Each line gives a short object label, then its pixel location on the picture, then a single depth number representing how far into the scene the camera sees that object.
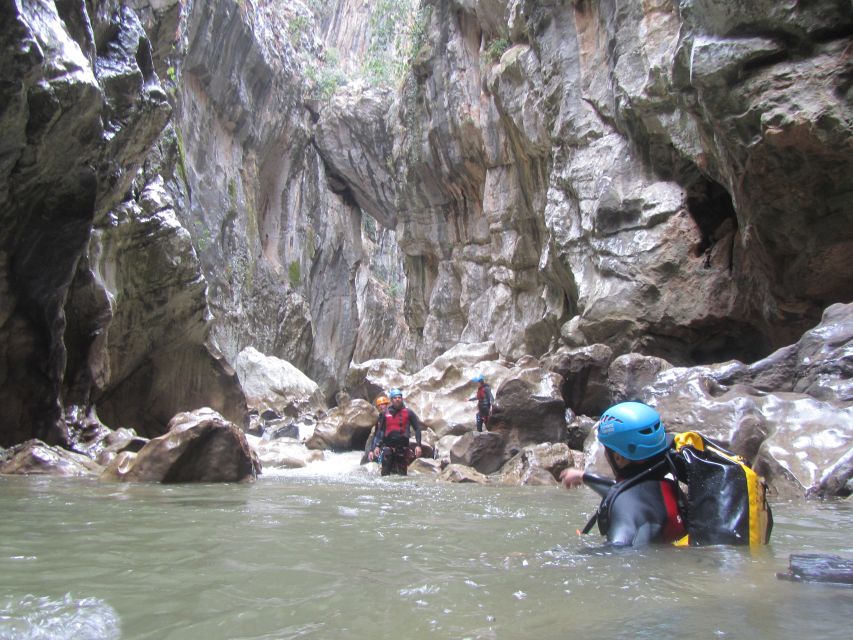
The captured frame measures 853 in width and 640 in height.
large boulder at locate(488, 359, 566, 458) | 10.02
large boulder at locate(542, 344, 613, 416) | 12.30
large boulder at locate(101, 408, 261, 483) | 7.16
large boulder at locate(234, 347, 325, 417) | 23.11
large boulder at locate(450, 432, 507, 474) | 9.48
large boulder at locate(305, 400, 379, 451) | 13.15
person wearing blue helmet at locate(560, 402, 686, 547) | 3.26
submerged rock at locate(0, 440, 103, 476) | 7.25
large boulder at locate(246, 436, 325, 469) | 10.79
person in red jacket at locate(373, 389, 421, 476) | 9.46
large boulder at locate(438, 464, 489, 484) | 8.34
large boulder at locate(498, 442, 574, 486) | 8.11
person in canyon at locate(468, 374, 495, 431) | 12.10
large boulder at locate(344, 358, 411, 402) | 18.50
